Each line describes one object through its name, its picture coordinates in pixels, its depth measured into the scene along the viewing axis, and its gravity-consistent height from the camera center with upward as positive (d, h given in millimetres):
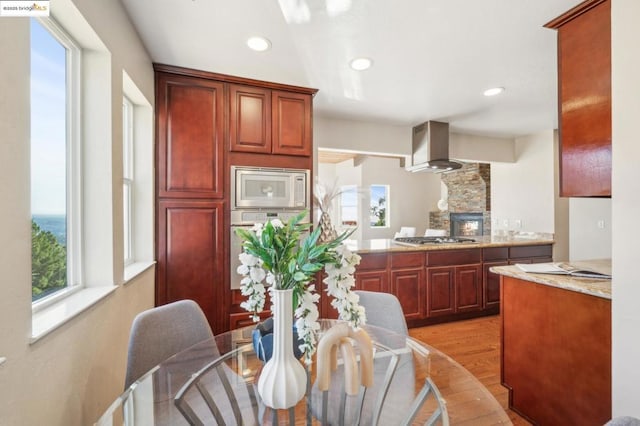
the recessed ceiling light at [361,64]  2225 +1138
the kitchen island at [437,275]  3156 -729
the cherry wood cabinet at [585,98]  1443 +586
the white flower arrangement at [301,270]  902 -185
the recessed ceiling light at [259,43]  1950 +1135
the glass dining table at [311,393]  1073 -756
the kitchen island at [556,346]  1402 -731
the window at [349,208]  8182 +80
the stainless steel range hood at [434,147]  3749 +822
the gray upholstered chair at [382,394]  1217 -809
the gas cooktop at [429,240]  3677 -392
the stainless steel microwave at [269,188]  2545 +204
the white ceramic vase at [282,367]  909 -494
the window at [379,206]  8134 +133
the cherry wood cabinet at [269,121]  2557 +808
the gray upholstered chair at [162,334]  1271 -586
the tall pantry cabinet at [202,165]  2352 +376
